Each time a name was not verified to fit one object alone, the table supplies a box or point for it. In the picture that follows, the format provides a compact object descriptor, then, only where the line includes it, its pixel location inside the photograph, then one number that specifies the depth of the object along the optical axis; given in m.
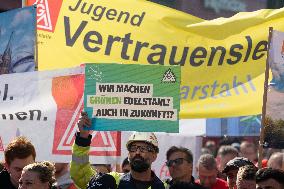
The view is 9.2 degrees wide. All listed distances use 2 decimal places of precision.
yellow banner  15.19
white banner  13.64
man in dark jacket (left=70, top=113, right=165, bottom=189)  11.59
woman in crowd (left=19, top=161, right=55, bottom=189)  11.07
